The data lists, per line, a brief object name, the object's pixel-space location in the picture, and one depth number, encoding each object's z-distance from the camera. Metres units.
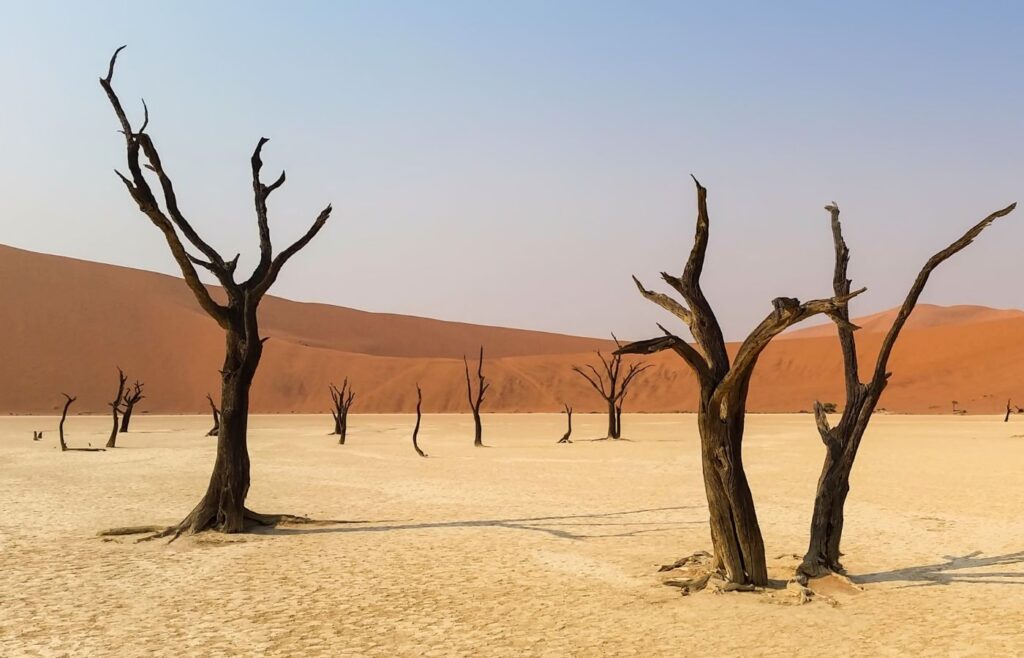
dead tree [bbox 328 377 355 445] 31.80
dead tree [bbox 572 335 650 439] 33.34
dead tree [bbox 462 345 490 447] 30.19
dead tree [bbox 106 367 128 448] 28.98
